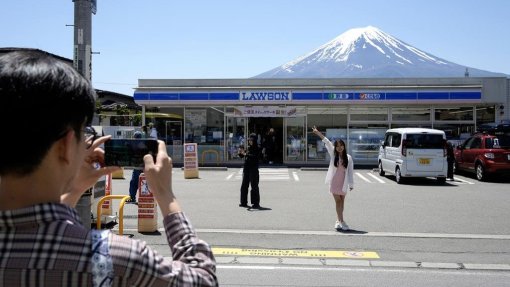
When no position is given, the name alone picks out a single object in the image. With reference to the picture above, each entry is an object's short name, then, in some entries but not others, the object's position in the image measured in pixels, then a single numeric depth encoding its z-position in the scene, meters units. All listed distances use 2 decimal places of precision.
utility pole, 6.75
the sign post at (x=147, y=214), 9.24
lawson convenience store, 25.30
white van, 17.92
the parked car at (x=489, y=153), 18.52
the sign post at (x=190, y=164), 19.66
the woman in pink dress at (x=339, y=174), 9.72
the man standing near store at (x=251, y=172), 12.30
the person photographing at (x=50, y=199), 1.23
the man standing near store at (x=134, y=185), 12.73
